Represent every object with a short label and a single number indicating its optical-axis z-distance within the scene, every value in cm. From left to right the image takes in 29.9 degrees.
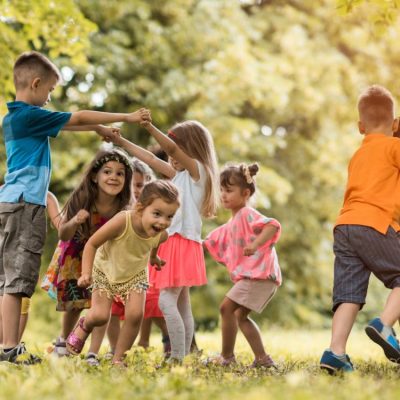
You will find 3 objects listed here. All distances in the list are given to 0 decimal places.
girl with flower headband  584
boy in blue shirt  512
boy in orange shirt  478
